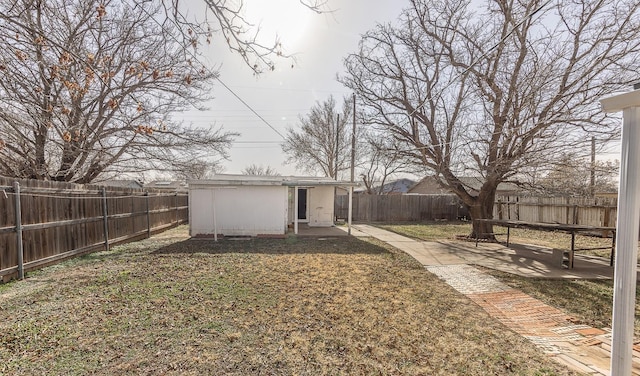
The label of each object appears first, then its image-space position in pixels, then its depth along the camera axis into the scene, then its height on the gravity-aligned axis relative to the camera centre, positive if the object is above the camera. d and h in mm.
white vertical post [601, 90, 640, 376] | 2145 -408
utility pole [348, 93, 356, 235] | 13964 +1540
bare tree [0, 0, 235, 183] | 3160 +1290
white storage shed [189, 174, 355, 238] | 10922 -1162
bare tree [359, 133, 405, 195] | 11766 +885
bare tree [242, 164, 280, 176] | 38438 +842
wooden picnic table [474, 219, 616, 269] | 6402 -1218
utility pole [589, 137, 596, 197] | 7726 +291
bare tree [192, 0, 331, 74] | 2980 +1622
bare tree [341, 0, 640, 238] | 7105 +2513
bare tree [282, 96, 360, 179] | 23484 +2810
